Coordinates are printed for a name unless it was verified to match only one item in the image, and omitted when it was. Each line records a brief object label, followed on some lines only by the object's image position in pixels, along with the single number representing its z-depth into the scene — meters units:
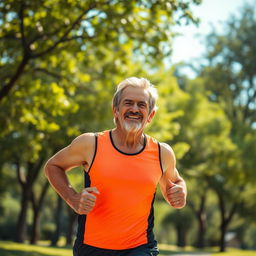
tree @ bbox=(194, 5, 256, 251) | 33.50
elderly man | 3.71
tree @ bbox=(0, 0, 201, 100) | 10.71
